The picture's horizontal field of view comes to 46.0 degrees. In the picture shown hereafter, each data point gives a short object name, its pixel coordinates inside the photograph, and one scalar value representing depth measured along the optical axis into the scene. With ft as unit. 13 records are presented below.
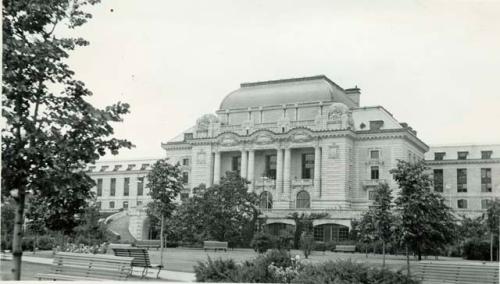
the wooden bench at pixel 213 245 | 167.97
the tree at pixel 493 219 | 158.63
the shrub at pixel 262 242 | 164.04
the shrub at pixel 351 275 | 56.85
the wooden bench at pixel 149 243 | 189.57
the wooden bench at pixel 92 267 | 61.57
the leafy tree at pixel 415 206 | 85.97
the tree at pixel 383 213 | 132.26
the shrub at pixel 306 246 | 134.75
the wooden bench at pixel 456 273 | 62.08
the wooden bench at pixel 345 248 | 184.65
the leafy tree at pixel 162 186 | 108.58
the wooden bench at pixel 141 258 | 76.59
